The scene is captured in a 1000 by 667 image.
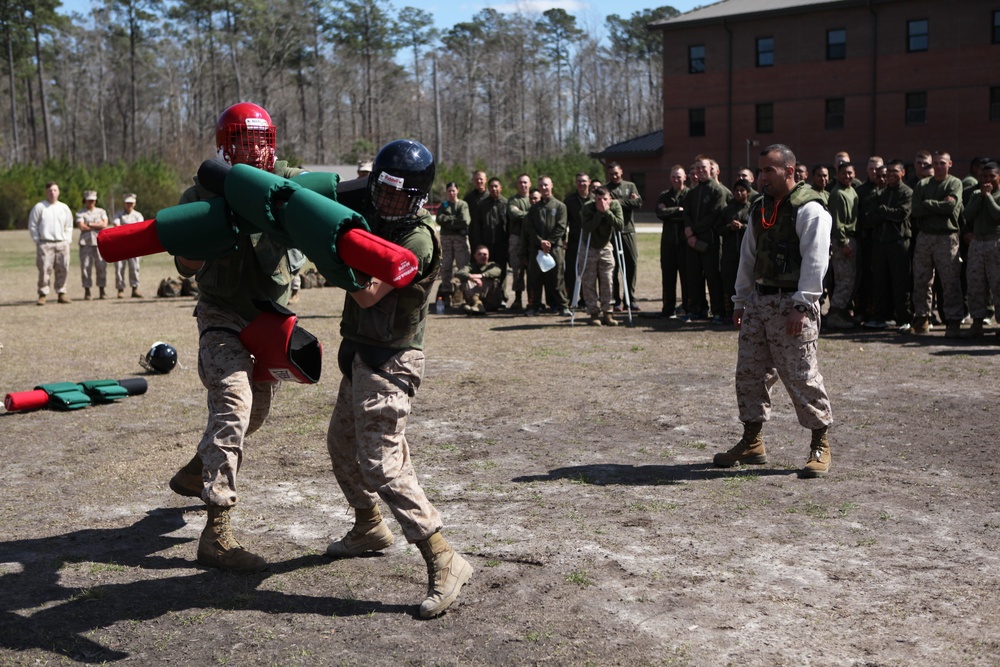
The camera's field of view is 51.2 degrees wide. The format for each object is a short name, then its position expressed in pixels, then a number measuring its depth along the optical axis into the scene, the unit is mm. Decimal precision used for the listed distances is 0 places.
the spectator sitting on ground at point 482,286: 16609
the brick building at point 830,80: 41188
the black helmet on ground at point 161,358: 10766
